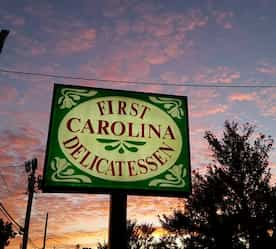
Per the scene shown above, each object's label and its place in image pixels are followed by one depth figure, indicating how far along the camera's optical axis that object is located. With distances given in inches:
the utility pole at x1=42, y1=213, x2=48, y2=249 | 1704.2
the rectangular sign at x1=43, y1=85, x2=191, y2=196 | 165.6
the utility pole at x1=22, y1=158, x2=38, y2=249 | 915.4
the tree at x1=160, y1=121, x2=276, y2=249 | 805.9
